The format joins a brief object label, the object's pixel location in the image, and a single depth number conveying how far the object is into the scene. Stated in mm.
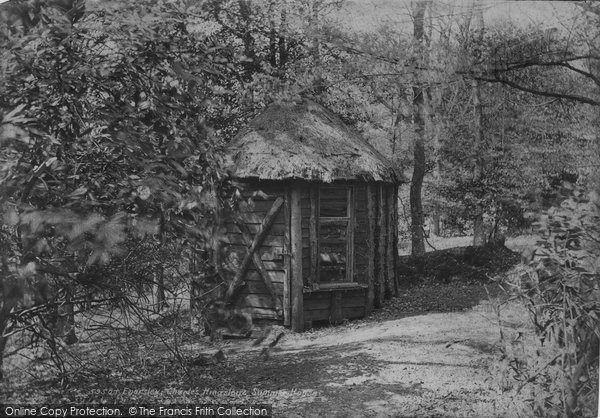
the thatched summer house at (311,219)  5305
